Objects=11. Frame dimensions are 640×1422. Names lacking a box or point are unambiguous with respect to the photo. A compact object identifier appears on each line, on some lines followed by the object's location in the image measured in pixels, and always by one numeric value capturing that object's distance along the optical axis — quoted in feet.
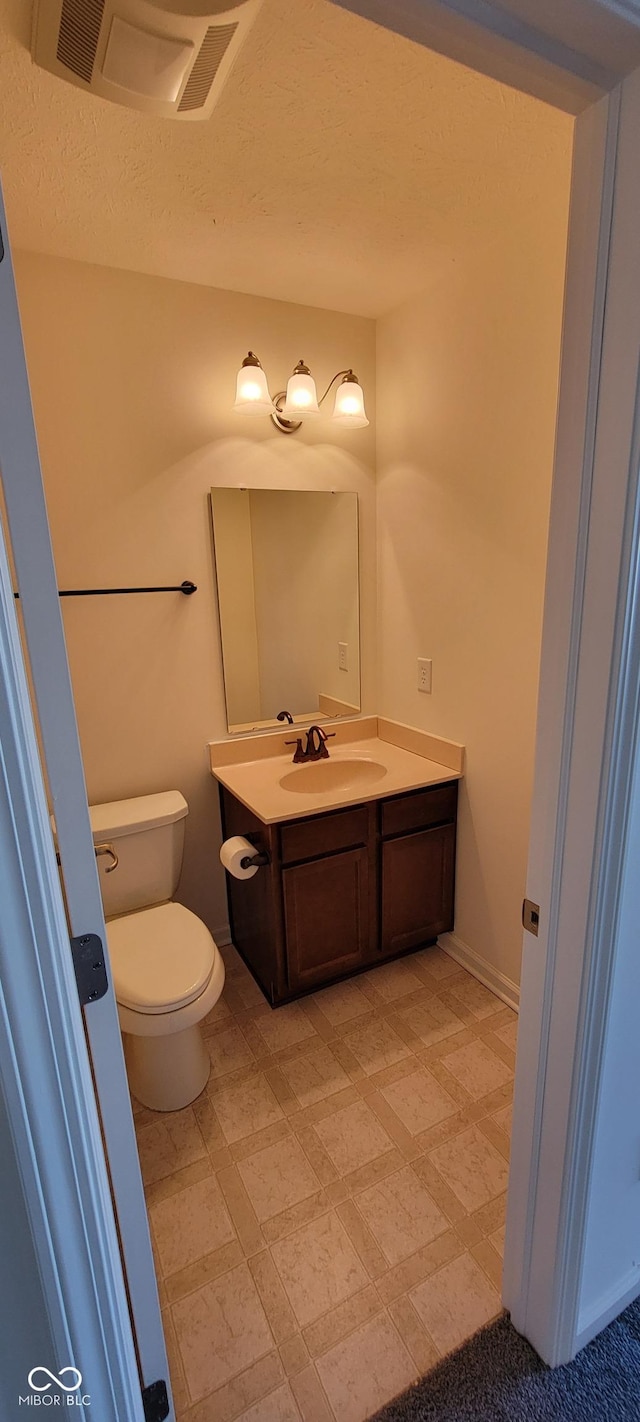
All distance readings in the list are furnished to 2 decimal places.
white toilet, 5.07
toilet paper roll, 6.28
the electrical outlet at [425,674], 7.34
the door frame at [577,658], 2.23
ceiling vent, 3.03
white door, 1.86
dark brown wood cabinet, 6.32
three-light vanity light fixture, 6.20
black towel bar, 6.23
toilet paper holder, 6.24
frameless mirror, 7.10
